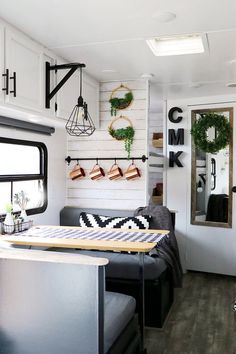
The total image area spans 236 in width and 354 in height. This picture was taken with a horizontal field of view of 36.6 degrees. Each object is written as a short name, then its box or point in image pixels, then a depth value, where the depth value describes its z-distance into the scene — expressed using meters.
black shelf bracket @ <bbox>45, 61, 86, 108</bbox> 2.77
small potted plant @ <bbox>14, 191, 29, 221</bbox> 3.01
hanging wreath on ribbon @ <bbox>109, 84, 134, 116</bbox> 3.70
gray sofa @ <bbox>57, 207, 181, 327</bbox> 2.93
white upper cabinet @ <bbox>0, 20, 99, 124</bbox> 2.30
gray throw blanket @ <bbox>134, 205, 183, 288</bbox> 3.31
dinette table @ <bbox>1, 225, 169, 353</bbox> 2.28
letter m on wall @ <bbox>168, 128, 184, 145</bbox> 4.48
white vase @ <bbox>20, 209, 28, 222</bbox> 2.93
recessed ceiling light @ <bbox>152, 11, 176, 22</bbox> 2.15
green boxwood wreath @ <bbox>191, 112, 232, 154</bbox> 4.25
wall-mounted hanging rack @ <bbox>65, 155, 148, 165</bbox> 3.65
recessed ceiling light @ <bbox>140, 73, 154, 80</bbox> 3.47
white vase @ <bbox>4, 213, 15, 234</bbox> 2.71
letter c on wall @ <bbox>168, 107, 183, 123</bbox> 4.50
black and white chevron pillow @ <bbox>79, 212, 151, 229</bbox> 3.33
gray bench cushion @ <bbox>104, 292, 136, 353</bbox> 1.79
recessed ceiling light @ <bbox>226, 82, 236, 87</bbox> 3.74
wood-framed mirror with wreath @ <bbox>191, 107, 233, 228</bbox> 4.32
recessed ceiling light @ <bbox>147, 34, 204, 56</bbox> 2.77
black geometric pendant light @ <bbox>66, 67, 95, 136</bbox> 3.21
